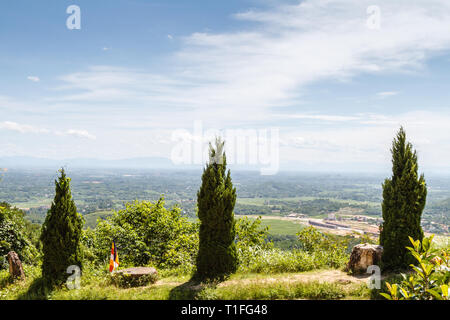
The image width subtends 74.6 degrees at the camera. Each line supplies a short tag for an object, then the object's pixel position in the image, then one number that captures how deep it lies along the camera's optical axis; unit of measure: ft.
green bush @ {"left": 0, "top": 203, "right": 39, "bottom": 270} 47.98
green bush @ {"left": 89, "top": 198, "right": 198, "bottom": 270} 45.27
